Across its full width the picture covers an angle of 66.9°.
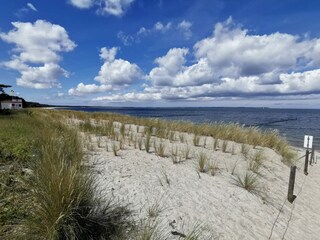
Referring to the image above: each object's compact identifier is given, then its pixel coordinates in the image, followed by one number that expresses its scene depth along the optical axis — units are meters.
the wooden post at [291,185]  6.11
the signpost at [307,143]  9.59
